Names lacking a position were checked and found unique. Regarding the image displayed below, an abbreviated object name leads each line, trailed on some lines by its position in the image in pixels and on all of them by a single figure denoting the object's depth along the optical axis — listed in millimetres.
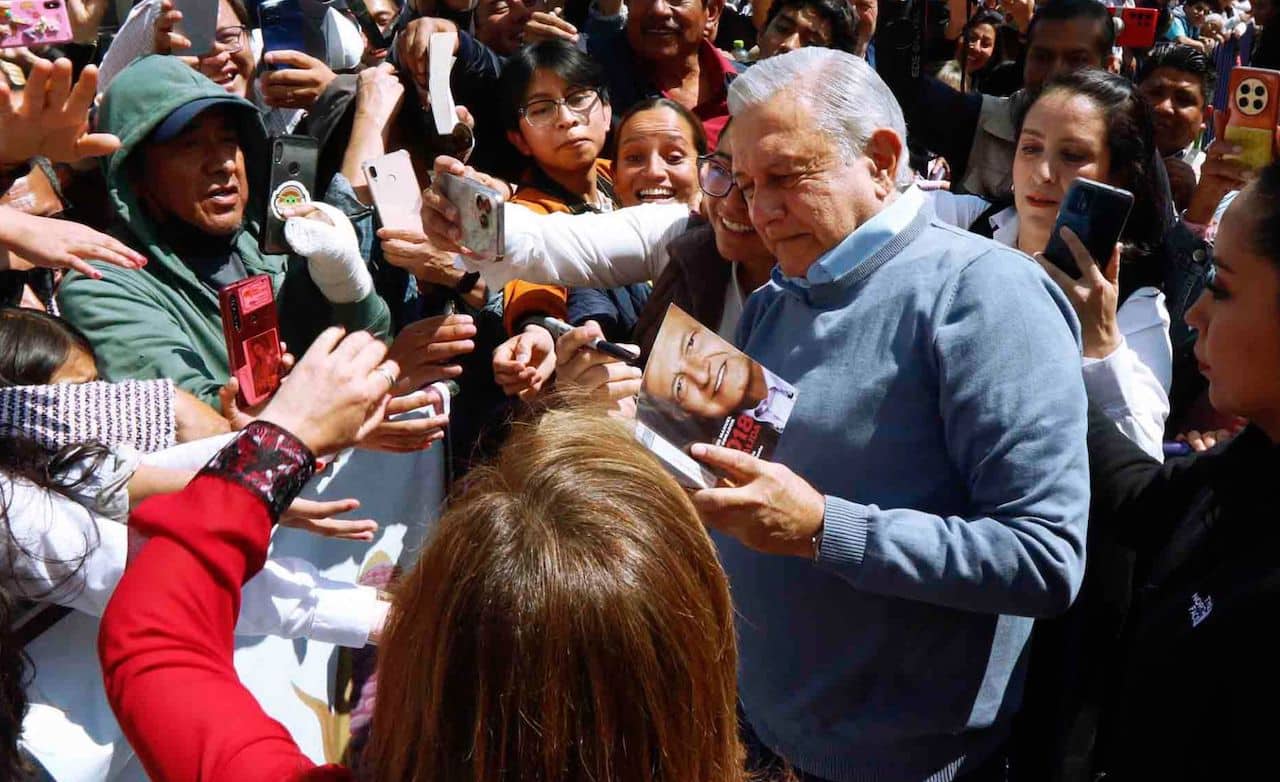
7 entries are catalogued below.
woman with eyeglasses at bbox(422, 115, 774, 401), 2471
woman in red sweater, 1047
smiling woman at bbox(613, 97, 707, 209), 3439
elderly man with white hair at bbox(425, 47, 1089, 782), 1794
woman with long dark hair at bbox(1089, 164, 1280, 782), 1526
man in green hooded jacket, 2705
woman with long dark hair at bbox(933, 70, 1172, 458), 2580
